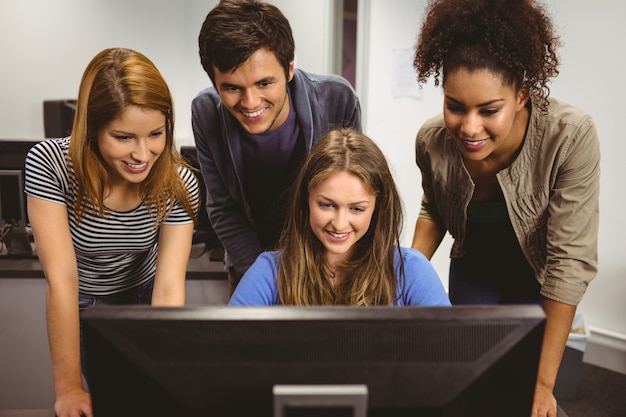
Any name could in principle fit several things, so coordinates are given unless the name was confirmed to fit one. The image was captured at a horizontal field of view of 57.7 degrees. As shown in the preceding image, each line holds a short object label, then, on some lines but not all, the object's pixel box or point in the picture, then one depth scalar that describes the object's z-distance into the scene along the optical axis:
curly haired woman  1.12
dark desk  1.95
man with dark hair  1.26
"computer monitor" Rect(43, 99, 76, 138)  3.68
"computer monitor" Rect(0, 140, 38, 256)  2.00
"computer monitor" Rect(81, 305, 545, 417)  0.58
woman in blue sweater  1.23
